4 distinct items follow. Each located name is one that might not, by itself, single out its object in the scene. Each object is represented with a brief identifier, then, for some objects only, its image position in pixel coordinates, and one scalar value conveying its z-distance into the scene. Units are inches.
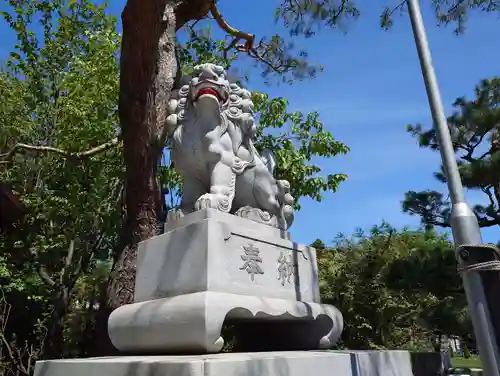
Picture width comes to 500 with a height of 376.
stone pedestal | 103.7
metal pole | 66.2
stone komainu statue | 135.1
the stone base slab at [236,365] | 80.6
